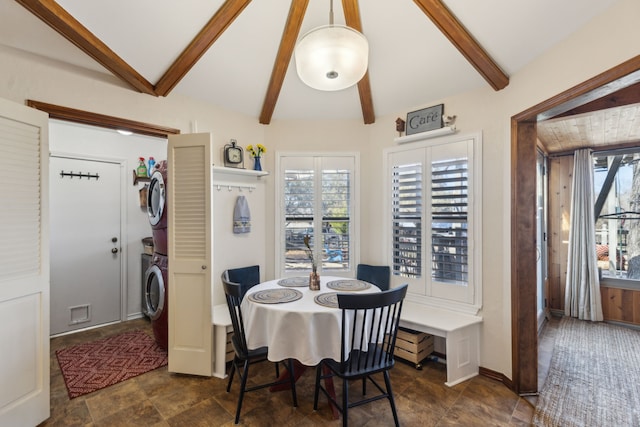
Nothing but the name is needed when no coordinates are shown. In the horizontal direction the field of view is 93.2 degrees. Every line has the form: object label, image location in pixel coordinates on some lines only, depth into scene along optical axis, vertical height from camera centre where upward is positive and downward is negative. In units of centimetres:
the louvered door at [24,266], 181 -33
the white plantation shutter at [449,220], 279 -6
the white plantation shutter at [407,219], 309 -6
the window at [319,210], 345 +4
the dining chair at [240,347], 201 -95
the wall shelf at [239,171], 296 +43
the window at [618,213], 396 +0
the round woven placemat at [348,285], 243 -60
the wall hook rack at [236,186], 311 +29
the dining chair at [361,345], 175 -84
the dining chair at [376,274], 325 -67
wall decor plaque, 294 +94
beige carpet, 209 -141
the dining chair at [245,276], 311 -65
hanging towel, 319 -3
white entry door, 354 -36
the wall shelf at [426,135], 281 +77
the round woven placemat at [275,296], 212 -61
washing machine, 297 -85
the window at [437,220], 274 -6
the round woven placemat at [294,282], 255 -60
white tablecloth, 191 -76
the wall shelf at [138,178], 400 +47
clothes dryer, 295 +8
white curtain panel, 396 -44
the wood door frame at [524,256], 236 -34
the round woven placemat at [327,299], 204 -60
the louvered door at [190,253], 255 -34
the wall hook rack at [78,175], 357 +47
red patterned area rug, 251 -140
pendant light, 170 +91
